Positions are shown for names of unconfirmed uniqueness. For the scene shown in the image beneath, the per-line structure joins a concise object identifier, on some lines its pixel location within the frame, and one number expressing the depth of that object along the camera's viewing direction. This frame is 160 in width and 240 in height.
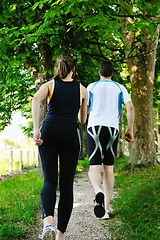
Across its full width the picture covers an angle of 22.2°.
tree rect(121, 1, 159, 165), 12.66
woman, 4.30
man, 5.80
